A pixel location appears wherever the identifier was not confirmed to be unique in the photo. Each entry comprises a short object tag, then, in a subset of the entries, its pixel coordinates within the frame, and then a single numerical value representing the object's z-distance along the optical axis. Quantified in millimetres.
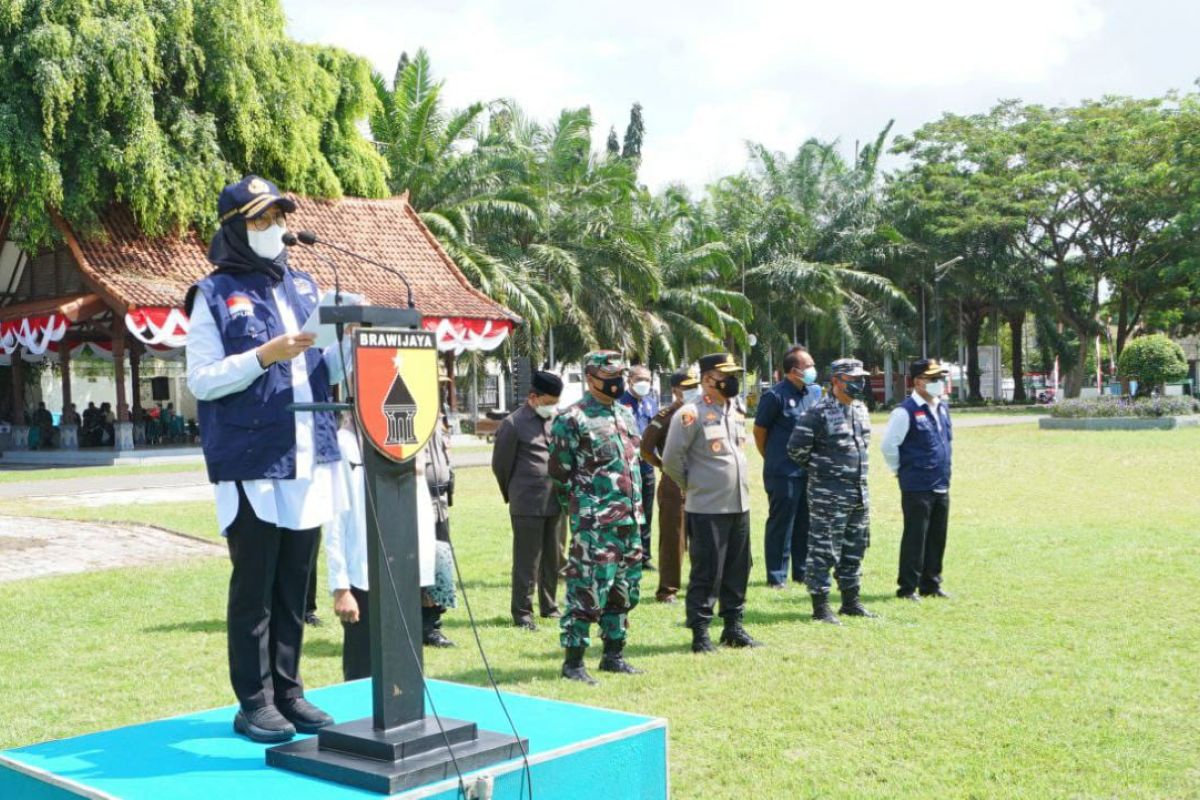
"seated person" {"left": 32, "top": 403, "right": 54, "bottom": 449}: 31094
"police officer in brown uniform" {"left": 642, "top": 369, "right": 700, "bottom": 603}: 9273
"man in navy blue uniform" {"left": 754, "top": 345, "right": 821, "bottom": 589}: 9518
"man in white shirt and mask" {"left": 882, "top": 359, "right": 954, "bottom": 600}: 9016
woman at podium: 3926
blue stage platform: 3609
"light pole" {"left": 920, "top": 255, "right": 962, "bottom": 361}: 45938
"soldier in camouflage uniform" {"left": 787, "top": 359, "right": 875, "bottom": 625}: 8242
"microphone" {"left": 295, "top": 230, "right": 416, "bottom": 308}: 3572
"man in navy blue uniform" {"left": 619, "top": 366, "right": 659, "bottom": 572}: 10281
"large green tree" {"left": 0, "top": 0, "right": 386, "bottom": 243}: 23266
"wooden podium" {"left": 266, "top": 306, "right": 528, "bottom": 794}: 3590
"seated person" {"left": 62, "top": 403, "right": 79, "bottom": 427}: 28844
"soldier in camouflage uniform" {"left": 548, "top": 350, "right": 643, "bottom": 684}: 6633
